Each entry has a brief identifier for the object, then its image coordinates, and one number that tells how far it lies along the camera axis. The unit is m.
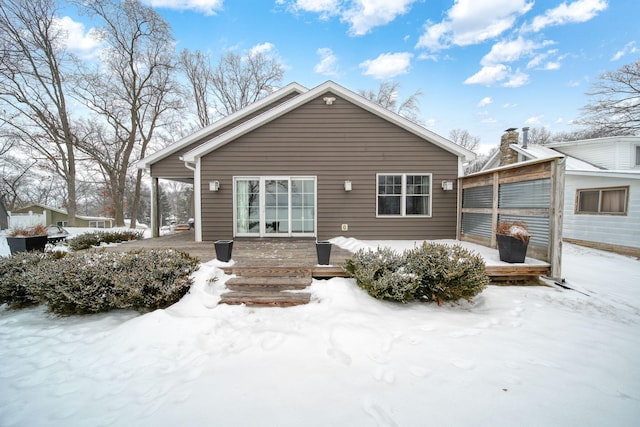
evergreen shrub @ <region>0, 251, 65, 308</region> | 3.40
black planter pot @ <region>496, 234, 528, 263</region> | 4.43
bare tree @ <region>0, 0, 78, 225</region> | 12.34
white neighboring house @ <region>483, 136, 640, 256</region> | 6.75
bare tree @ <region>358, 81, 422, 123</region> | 19.33
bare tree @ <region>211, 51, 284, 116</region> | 18.23
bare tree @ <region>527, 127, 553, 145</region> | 24.77
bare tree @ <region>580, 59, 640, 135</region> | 13.20
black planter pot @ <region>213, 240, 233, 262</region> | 4.55
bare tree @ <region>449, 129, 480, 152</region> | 26.72
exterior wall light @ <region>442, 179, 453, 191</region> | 7.00
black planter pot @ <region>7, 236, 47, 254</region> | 5.51
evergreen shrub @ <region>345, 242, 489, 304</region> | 3.37
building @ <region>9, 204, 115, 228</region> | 22.36
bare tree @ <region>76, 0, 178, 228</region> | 14.02
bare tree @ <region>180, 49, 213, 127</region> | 17.86
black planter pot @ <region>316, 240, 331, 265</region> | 4.34
